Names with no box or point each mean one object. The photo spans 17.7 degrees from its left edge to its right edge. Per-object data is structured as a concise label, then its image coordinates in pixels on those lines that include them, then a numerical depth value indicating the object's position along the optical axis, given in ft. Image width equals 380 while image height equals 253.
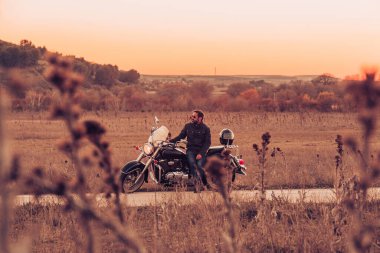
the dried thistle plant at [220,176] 15.57
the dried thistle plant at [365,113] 11.69
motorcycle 78.43
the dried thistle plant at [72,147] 11.20
